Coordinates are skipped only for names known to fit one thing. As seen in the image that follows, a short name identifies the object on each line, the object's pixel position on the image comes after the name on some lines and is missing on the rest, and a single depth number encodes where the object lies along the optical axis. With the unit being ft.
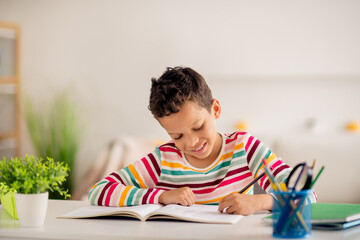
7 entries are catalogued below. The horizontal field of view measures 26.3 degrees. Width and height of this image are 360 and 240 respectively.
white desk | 5.64
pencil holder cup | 5.49
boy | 6.88
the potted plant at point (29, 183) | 5.96
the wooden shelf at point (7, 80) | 17.52
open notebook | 6.13
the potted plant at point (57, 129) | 17.19
